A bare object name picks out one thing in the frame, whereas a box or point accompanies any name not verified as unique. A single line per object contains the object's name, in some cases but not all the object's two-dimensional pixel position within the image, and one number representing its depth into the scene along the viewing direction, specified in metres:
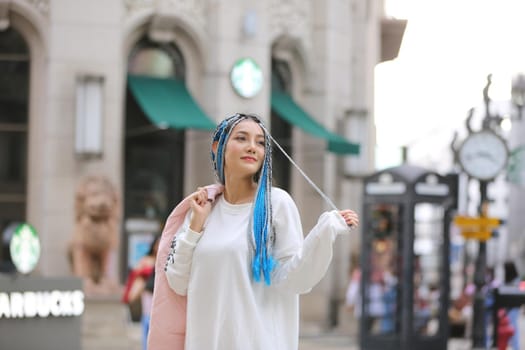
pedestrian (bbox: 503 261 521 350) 19.19
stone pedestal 19.14
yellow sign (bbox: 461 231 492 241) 19.84
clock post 20.14
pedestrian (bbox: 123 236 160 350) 13.74
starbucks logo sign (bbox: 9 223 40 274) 13.90
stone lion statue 20.05
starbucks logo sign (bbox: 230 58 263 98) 23.33
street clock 20.16
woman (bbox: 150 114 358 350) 4.98
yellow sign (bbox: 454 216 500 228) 19.86
